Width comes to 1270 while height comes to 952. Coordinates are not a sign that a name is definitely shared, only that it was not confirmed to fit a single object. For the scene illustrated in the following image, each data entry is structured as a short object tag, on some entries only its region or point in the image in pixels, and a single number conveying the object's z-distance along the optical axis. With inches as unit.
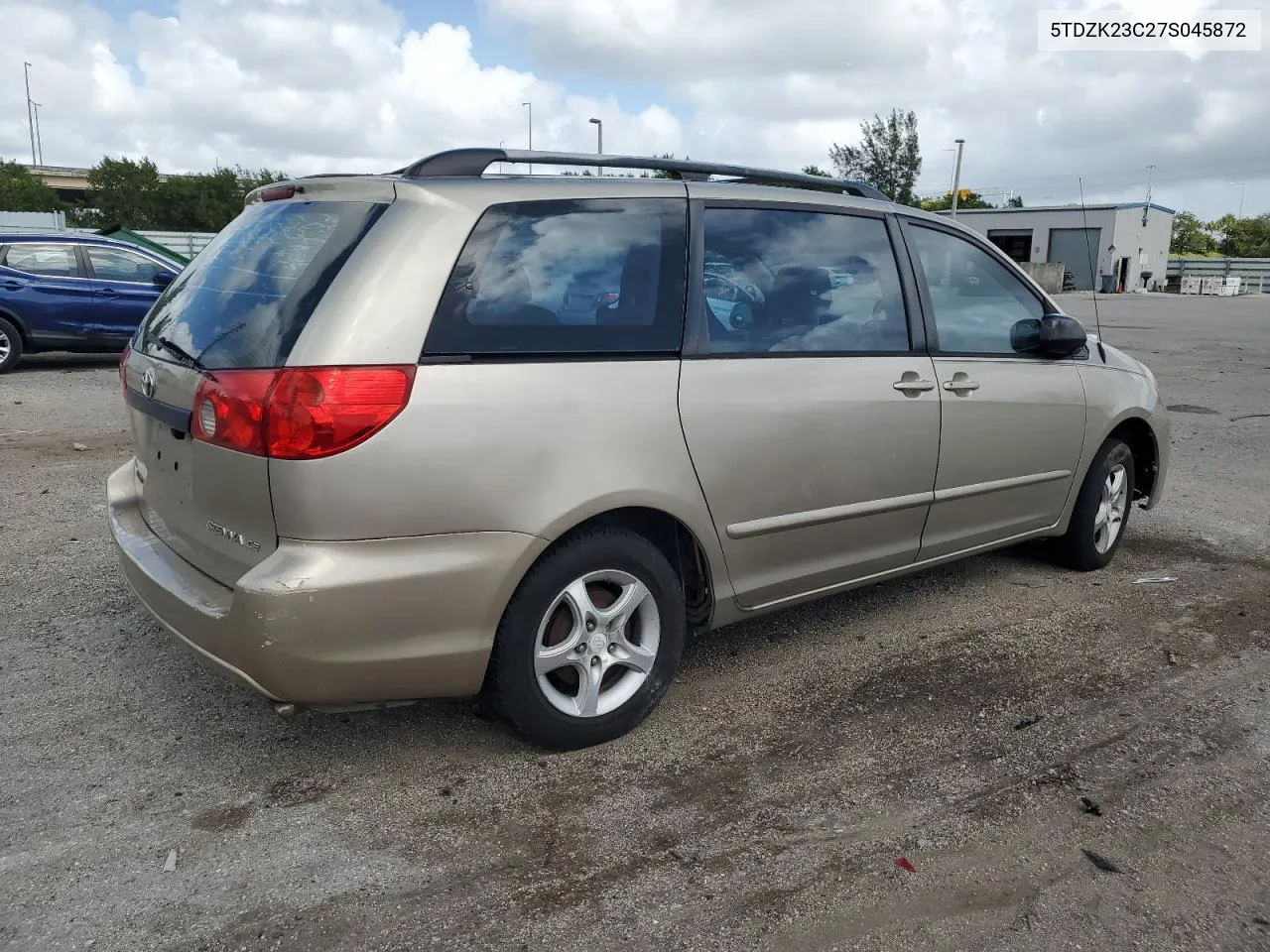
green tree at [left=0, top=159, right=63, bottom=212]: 2721.5
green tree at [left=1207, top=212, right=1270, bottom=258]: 3587.6
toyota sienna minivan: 107.3
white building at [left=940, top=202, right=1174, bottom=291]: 2194.9
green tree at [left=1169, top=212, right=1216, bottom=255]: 3823.8
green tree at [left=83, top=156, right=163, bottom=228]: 2657.5
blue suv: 457.1
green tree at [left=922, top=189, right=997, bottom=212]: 2466.8
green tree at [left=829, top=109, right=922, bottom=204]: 2373.3
